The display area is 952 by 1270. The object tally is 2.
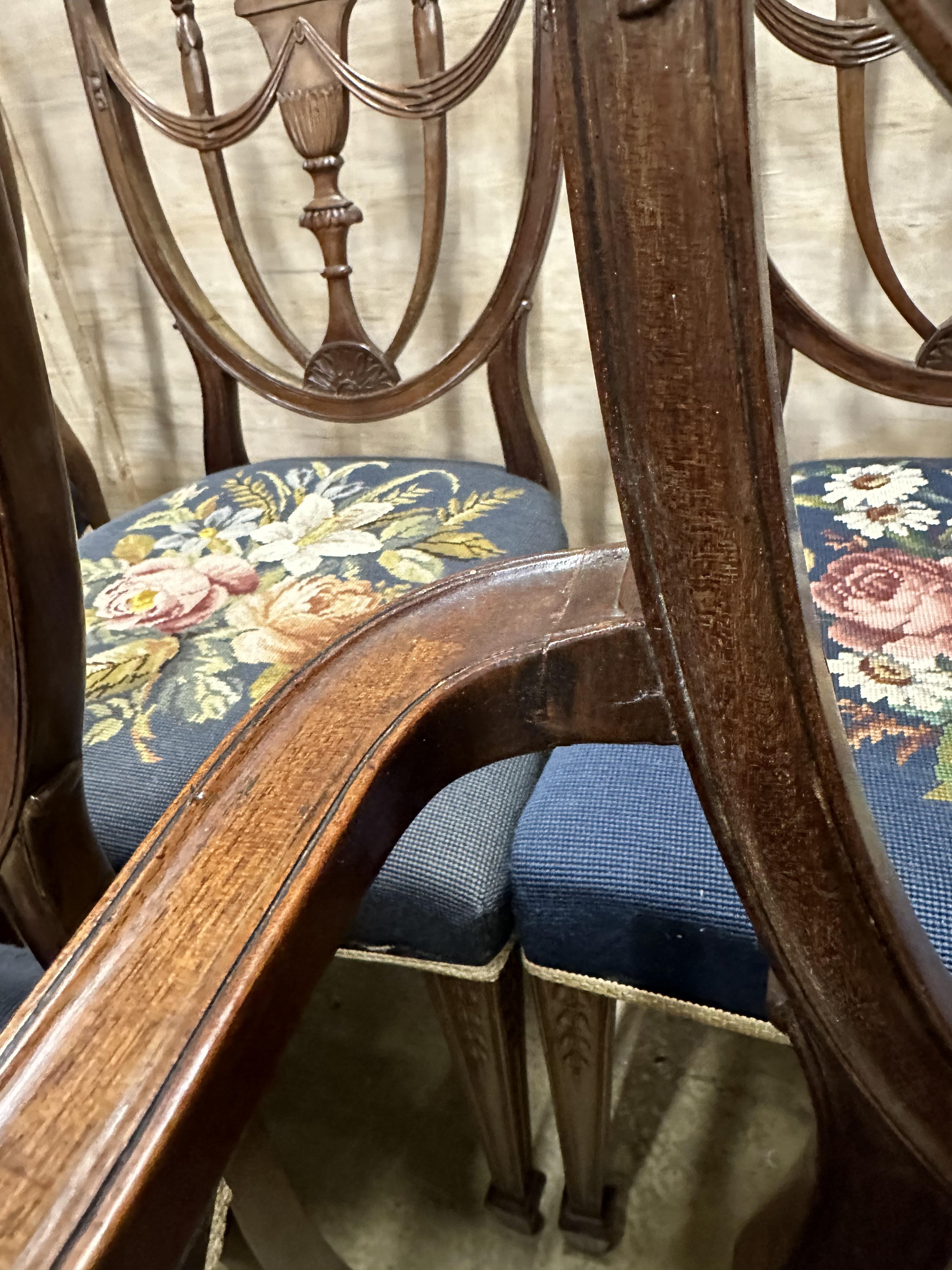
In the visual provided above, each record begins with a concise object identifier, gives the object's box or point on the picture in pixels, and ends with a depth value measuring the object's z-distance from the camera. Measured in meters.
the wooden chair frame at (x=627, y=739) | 0.18
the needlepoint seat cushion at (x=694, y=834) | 0.44
